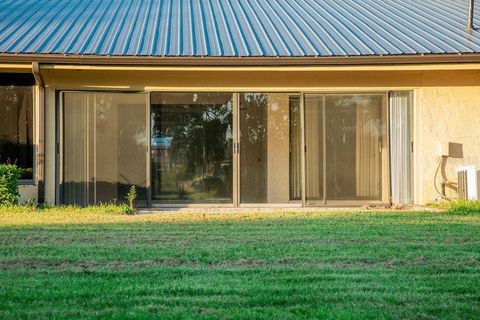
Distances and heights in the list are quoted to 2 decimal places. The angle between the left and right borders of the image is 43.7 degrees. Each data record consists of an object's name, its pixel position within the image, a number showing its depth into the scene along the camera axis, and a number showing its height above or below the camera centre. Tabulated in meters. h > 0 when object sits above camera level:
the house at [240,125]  11.27 +0.95
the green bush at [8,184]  9.91 -0.11
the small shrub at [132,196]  10.96 -0.38
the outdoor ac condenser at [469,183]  10.81 -0.21
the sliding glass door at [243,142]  11.50 +0.63
